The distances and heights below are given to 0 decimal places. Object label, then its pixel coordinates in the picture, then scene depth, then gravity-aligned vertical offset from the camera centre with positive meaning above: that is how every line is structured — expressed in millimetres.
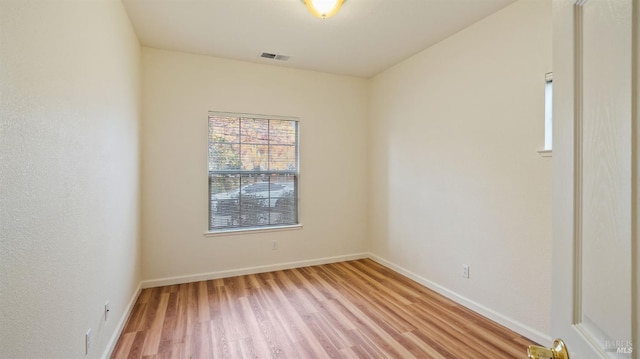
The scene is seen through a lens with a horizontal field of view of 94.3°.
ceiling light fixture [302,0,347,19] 2205 +1293
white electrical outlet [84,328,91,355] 1608 -901
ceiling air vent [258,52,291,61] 3475 +1447
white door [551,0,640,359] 474 -1
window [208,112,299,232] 3646 +82
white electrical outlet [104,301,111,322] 1965 -889
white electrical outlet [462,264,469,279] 2830 -894
